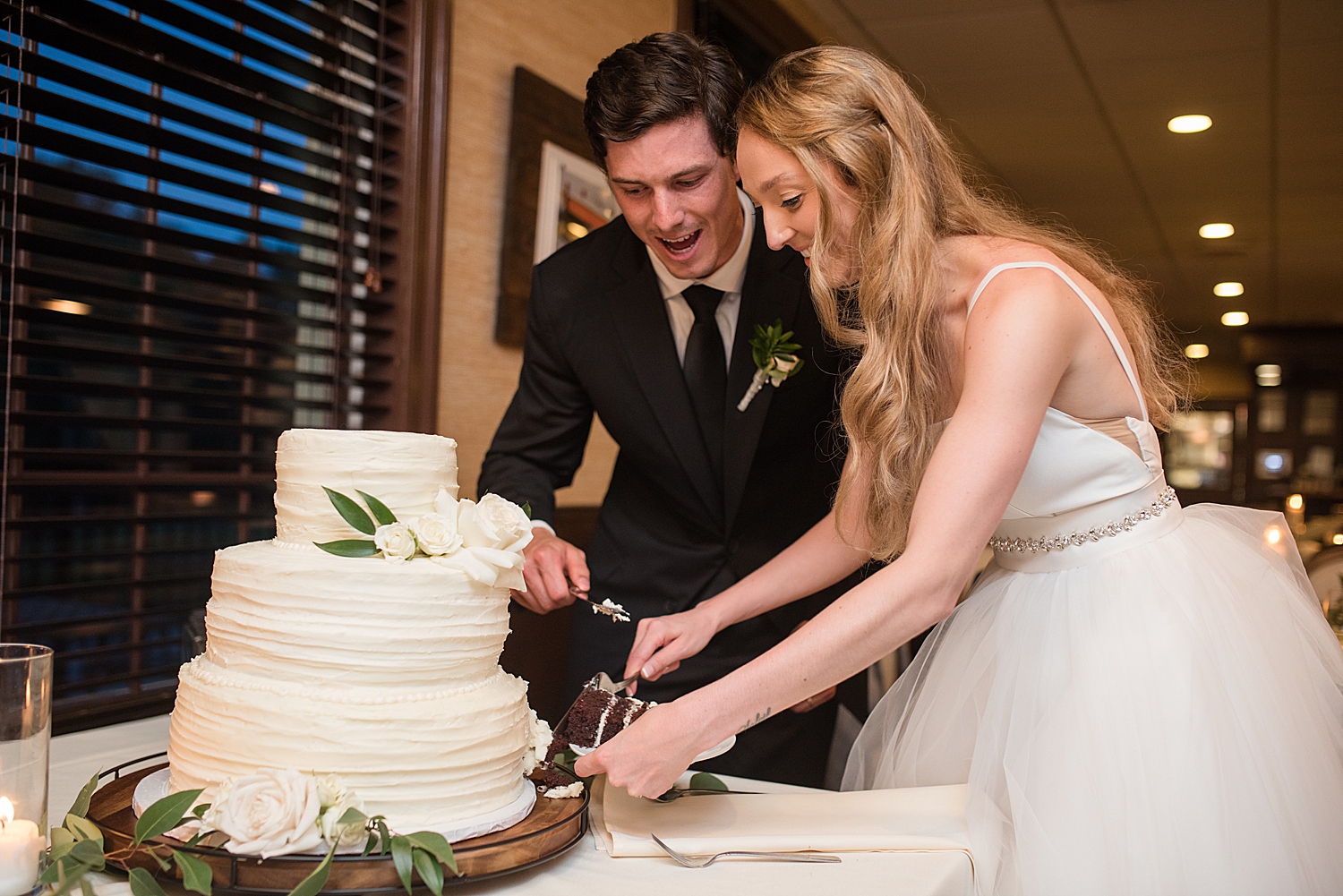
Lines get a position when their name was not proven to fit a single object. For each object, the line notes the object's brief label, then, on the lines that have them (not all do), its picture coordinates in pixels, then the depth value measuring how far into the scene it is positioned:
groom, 1.98
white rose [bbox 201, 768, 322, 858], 0.99
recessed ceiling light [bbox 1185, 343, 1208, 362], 11.17
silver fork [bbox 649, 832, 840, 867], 1.18
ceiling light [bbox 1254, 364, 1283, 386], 10.49
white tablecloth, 1.11
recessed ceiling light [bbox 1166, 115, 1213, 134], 5.04
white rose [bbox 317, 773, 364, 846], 1.02
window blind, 1.93
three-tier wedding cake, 1.08
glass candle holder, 1.01
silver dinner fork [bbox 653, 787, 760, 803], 1.37
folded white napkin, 1.22
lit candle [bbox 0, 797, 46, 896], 1.00
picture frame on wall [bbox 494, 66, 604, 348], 2.99
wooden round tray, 1.01
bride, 1.25
